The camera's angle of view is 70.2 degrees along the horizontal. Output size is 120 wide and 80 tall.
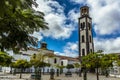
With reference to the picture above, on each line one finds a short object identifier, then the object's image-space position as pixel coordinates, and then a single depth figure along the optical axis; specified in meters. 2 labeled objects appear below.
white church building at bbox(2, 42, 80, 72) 23.61
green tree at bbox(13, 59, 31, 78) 16.17
